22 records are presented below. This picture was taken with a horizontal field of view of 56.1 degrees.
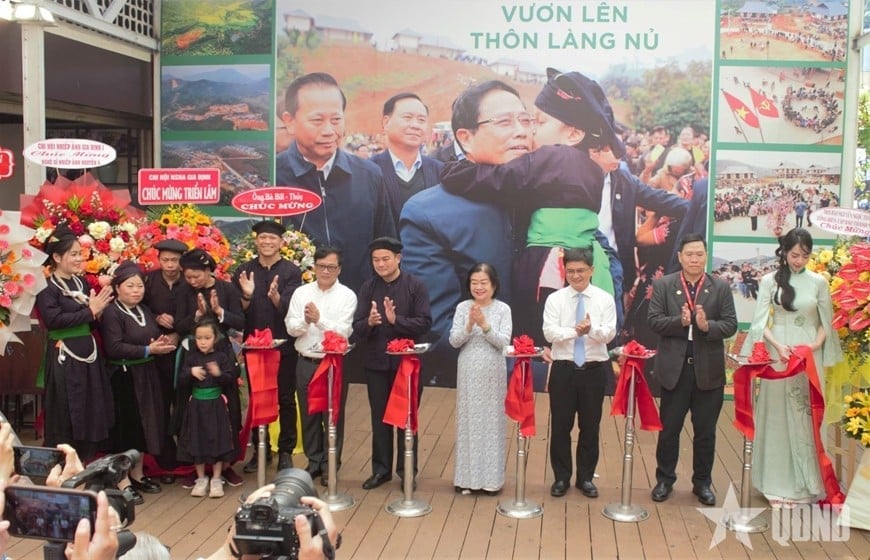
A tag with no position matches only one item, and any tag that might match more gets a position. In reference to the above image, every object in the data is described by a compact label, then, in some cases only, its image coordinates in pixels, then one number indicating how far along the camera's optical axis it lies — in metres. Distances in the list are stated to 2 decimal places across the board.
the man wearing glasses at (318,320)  4.89
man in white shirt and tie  4.70
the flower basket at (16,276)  4.45
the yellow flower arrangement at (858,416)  4.21
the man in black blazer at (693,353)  4.62
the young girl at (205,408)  4.77
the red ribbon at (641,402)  4.65
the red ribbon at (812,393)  4.43
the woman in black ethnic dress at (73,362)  4.62
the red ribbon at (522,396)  4.61
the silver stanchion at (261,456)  4.74
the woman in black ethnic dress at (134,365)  4.73
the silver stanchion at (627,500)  4.47
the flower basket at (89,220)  4.93
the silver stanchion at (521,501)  4.53
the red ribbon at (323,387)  4.72
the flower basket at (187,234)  5.22
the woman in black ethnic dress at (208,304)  4.89
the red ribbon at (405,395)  4.65
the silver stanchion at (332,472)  4.66
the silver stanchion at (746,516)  4.34
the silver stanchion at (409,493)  4.57
